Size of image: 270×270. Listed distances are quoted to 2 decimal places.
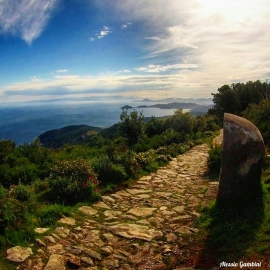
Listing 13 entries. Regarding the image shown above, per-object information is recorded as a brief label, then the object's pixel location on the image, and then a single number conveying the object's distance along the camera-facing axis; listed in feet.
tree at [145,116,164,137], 68.40
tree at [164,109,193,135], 62.64
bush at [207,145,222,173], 29.50
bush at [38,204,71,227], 16.17
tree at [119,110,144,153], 37.84
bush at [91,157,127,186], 26.27
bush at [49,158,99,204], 20.72
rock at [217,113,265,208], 16.60
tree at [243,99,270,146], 34.42
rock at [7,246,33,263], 12.13
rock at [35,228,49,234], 14.86
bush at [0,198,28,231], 13.82
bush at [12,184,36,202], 18.30
